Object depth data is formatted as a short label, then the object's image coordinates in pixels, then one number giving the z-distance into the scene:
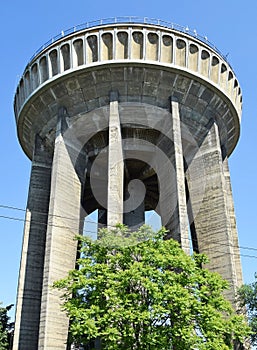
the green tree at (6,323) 21.22
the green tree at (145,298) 9.65
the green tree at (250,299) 13.12
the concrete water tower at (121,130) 15.87
